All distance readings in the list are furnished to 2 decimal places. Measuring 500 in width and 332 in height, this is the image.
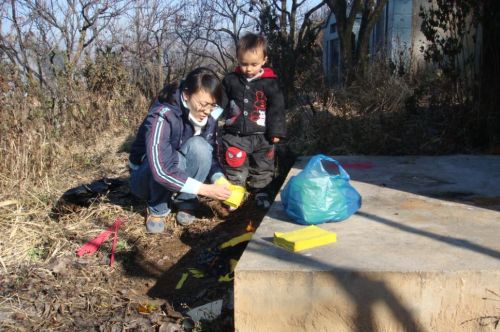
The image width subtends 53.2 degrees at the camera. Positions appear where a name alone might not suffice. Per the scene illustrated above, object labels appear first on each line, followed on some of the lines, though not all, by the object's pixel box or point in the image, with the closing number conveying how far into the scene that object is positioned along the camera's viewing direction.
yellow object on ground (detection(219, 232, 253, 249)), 2.82
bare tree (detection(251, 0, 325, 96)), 7.26
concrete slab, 1.92
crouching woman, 3.00
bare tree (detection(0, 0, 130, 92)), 7.29
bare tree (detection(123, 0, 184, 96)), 8.86
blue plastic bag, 2.49
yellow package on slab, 2.19
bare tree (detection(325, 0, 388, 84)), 7.19
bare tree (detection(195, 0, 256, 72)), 12.47
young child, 3.97
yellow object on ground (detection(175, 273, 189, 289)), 2.72
